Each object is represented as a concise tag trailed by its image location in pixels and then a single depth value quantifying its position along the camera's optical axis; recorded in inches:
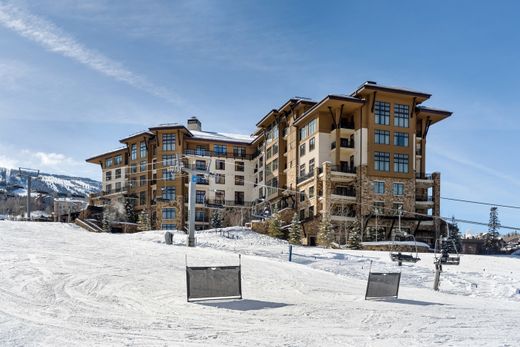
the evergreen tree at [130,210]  2908.5
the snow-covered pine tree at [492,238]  2889.8
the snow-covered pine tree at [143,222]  2662.4
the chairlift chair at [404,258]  1259.6
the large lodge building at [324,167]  2206.0
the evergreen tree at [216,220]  2696.9
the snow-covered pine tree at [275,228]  2171.5
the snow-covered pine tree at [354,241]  1888.5
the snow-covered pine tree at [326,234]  1990.7
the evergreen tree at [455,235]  2352.4
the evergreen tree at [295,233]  2031.3
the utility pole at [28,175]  2212.1
